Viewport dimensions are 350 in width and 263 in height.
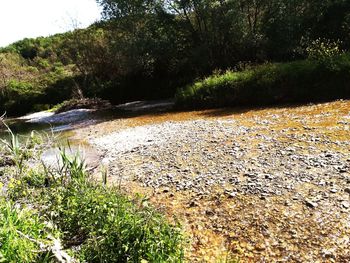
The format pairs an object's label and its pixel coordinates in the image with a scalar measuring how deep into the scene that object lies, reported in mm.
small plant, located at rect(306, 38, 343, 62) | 19656
